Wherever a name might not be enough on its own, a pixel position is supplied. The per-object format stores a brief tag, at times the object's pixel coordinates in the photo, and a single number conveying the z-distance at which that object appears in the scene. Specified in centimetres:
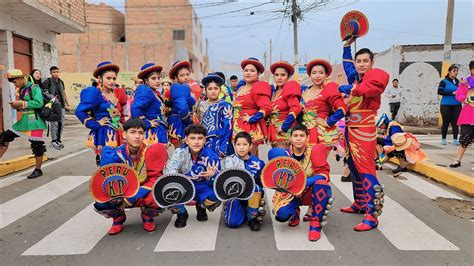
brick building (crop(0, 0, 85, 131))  1125
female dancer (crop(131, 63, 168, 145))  466
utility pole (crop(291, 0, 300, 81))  2238
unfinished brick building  3891
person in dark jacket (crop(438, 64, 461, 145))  852
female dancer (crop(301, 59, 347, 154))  446
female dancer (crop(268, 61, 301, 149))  456
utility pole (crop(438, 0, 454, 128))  1139
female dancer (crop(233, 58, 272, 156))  473
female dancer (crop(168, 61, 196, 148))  499
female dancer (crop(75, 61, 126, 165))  485
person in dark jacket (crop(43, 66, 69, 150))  891
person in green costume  614
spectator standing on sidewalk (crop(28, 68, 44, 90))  814
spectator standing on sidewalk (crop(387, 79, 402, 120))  1334
